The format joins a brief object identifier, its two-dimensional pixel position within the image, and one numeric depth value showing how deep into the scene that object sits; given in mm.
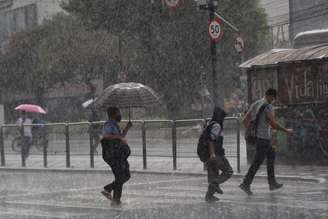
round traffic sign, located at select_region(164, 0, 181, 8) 35656
